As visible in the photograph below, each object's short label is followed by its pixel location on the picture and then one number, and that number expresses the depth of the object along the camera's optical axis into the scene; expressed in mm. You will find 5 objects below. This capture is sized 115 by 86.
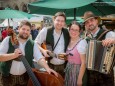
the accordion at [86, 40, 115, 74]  1914
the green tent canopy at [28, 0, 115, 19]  2799
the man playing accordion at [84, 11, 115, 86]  2200
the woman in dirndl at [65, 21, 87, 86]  2177
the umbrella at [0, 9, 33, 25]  5430
